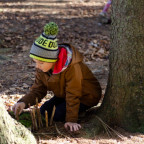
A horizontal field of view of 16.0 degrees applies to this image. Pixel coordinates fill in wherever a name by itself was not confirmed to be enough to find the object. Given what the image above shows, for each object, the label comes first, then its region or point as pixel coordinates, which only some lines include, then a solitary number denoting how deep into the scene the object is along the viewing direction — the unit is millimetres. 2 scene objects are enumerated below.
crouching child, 5872
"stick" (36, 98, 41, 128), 5996
